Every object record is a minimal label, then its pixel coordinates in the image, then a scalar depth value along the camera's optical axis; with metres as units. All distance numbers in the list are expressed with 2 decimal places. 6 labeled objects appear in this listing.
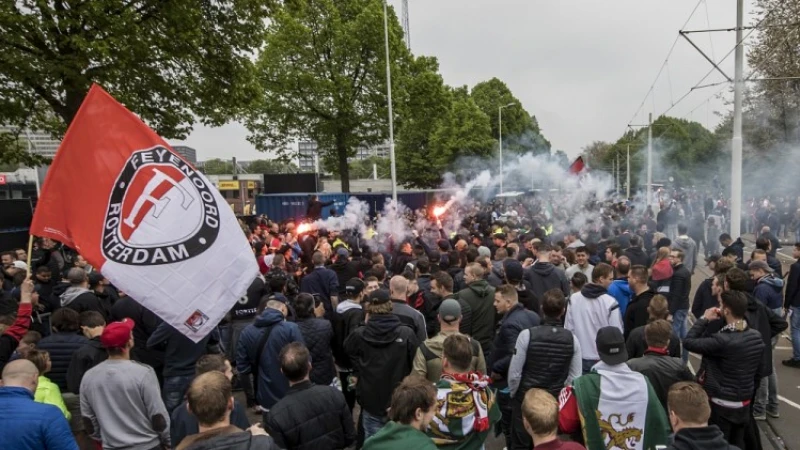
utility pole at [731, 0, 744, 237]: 12.68
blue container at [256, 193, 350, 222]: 28.42
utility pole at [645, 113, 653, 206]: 29.34
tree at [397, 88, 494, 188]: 48.41
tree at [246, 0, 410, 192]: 26.28
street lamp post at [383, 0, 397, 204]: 20.91
